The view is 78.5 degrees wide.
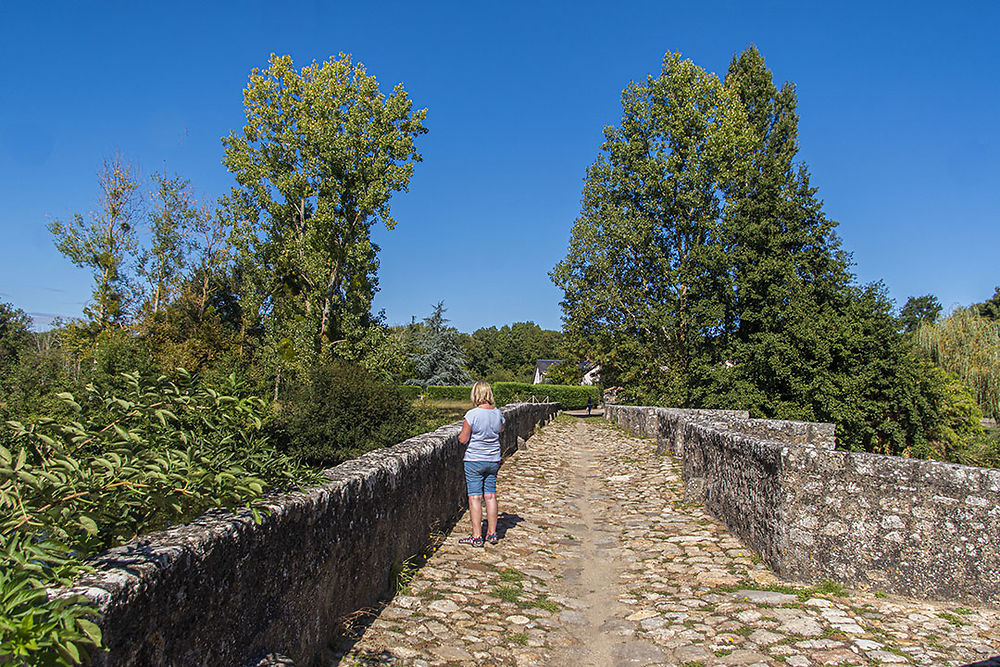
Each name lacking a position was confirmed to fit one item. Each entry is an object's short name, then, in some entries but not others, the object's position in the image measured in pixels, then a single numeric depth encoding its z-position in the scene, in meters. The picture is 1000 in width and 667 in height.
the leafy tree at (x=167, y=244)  41.69
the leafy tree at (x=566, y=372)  57.91
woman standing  6.40
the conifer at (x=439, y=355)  56.47
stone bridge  2.55
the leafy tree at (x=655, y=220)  28.86
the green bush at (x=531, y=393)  49.62
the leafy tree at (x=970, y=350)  24.50
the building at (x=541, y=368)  95.22
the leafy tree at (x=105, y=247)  35.19
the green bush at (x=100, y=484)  1.64
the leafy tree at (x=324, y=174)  29.08
